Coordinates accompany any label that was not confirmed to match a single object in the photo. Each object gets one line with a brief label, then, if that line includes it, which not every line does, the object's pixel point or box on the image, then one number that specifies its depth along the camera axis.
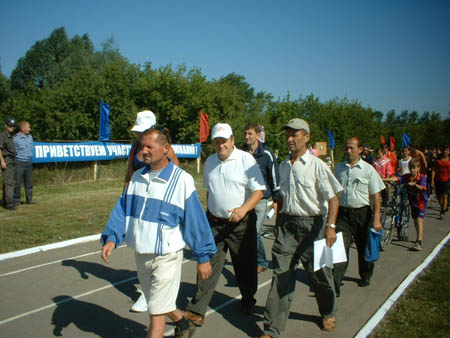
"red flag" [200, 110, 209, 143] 20.39
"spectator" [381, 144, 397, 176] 10.10
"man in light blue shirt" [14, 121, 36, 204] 10.36
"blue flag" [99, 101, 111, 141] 17.11
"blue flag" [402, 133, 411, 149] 21.09
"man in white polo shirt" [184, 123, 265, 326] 4.26
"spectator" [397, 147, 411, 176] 9.74
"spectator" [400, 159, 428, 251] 7.86
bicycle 8.16
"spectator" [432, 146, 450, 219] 11.86
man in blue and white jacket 3.09
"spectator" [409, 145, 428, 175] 9.03
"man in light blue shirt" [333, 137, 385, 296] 5.27
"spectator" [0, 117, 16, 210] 10.02
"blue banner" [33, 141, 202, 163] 14.15
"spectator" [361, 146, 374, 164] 9.12
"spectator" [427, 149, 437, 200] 16.03
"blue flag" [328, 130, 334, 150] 28.58
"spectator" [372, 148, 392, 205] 9.14
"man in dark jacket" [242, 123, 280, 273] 6.00
